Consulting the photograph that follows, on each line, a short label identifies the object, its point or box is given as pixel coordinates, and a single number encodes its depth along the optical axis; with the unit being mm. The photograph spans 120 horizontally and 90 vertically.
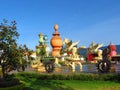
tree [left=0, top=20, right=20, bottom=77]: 7504
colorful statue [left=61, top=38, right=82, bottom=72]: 12204
